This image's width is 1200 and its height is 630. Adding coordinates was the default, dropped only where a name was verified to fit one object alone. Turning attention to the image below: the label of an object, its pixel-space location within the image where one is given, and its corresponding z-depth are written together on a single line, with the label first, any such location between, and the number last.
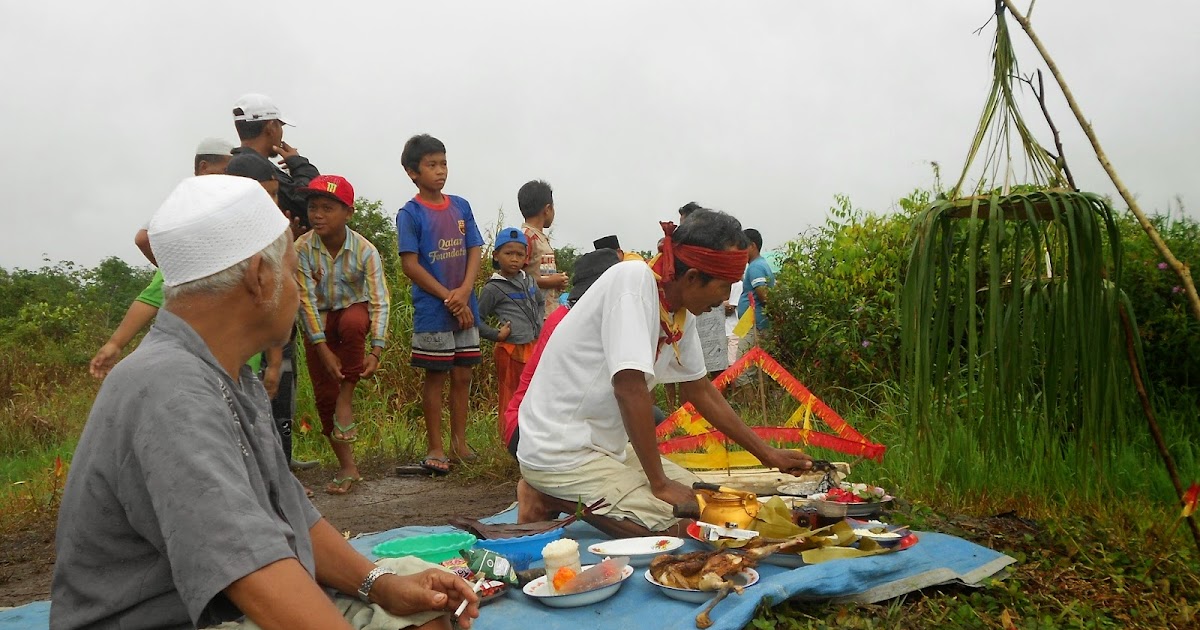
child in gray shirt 5.92
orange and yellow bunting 4.75
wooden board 3.94
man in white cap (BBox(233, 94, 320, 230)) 4.80
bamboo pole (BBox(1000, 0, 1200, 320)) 2.55
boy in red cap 4.76
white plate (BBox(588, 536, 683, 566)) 3.18
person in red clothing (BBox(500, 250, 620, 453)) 4.08
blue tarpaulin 2.72
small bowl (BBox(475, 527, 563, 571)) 3.23
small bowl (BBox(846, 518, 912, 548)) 3.10
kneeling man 3.40
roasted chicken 2.77
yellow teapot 3.41
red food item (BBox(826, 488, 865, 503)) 3.48
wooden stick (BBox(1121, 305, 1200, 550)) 2.64
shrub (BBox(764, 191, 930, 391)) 6.79
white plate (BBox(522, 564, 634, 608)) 2.82
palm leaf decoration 2.88
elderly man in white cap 1.48
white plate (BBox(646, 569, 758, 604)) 2.78
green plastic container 3.30
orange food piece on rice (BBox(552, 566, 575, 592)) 2.87
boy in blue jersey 5.38
